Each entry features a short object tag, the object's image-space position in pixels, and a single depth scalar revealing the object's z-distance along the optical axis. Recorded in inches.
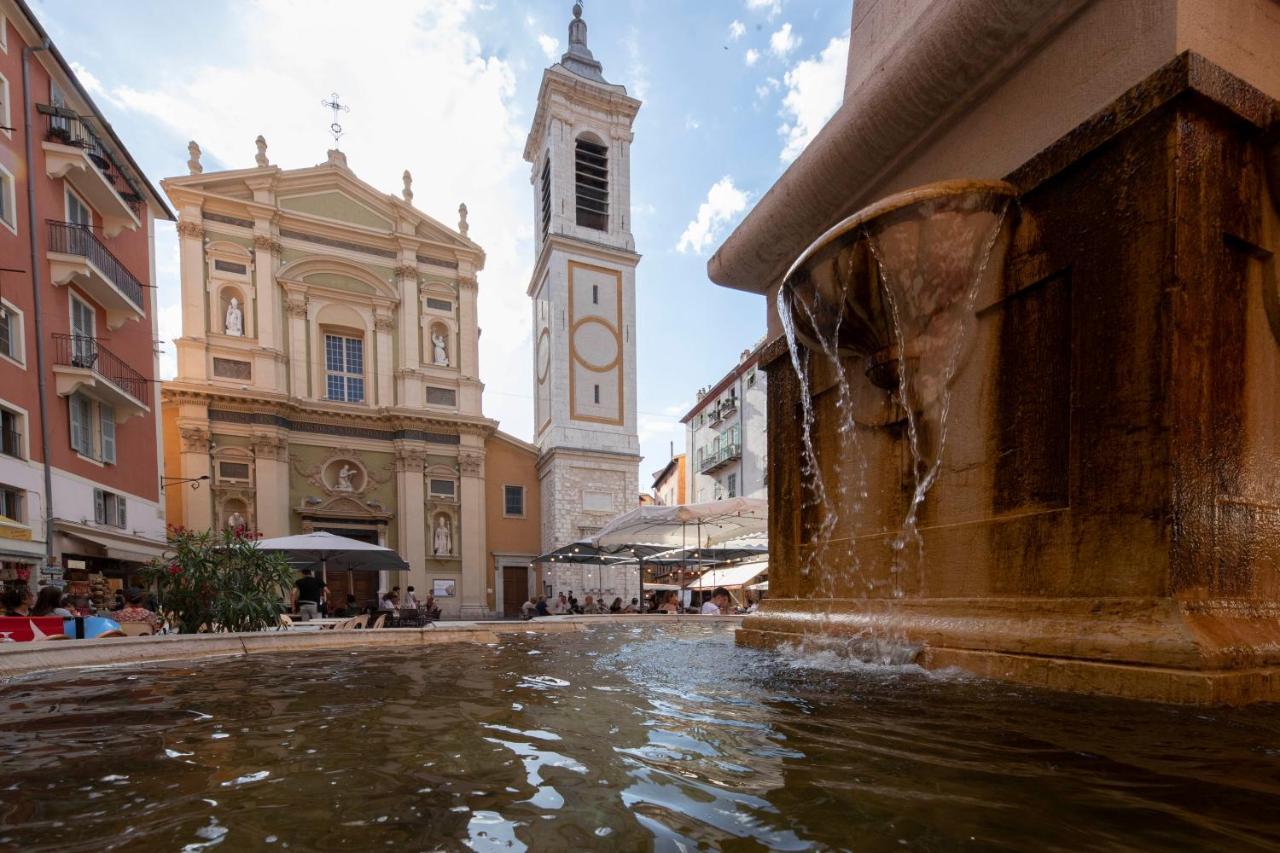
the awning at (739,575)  762.2
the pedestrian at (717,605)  437.3
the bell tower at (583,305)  1072.8
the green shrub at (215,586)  278.8
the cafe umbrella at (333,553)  487.3
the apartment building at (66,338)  466.6
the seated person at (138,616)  297.4
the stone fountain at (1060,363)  86.9
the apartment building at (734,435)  1228.5
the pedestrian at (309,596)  467.7
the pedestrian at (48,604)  299.6
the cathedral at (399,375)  900.6
